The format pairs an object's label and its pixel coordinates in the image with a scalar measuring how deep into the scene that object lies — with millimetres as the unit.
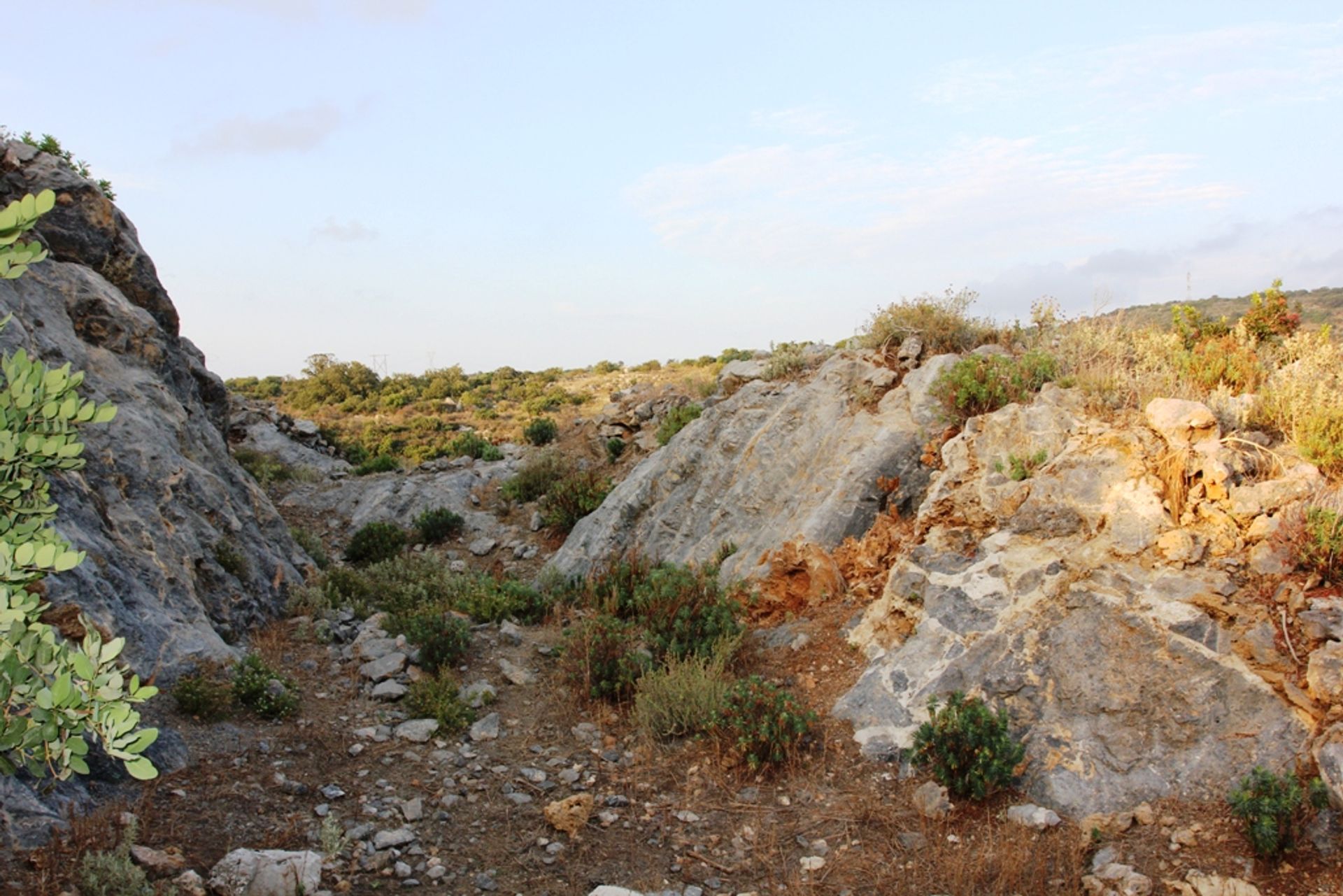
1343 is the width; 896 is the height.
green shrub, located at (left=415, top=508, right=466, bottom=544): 14281
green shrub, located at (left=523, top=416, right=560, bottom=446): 19766
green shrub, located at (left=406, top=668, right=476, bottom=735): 7340
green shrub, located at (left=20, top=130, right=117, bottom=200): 11742
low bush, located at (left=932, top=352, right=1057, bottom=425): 8859
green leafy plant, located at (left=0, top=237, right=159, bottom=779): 2633
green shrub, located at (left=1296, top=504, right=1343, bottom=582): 5652
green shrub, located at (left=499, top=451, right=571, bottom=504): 15664
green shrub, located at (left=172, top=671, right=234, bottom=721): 6621
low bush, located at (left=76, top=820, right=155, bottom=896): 4422
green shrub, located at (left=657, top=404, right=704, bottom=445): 15164
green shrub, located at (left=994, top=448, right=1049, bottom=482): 7828
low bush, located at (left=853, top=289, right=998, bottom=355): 10883
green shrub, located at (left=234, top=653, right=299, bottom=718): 7059
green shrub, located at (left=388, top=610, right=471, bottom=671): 8398
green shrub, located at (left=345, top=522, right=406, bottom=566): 13086
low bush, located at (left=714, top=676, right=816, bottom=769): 6371
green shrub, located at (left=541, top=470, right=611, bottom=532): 14016
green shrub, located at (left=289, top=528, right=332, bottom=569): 12492
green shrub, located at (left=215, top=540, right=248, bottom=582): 9359
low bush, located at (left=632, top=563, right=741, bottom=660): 8172
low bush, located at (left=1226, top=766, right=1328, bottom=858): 4758
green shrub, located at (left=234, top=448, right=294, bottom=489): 16281
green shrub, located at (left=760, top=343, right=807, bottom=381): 12984
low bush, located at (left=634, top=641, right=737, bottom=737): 6984
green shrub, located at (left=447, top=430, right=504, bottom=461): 19344
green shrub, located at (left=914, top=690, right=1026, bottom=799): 5680
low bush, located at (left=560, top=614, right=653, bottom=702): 7773
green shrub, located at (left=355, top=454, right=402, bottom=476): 18938
